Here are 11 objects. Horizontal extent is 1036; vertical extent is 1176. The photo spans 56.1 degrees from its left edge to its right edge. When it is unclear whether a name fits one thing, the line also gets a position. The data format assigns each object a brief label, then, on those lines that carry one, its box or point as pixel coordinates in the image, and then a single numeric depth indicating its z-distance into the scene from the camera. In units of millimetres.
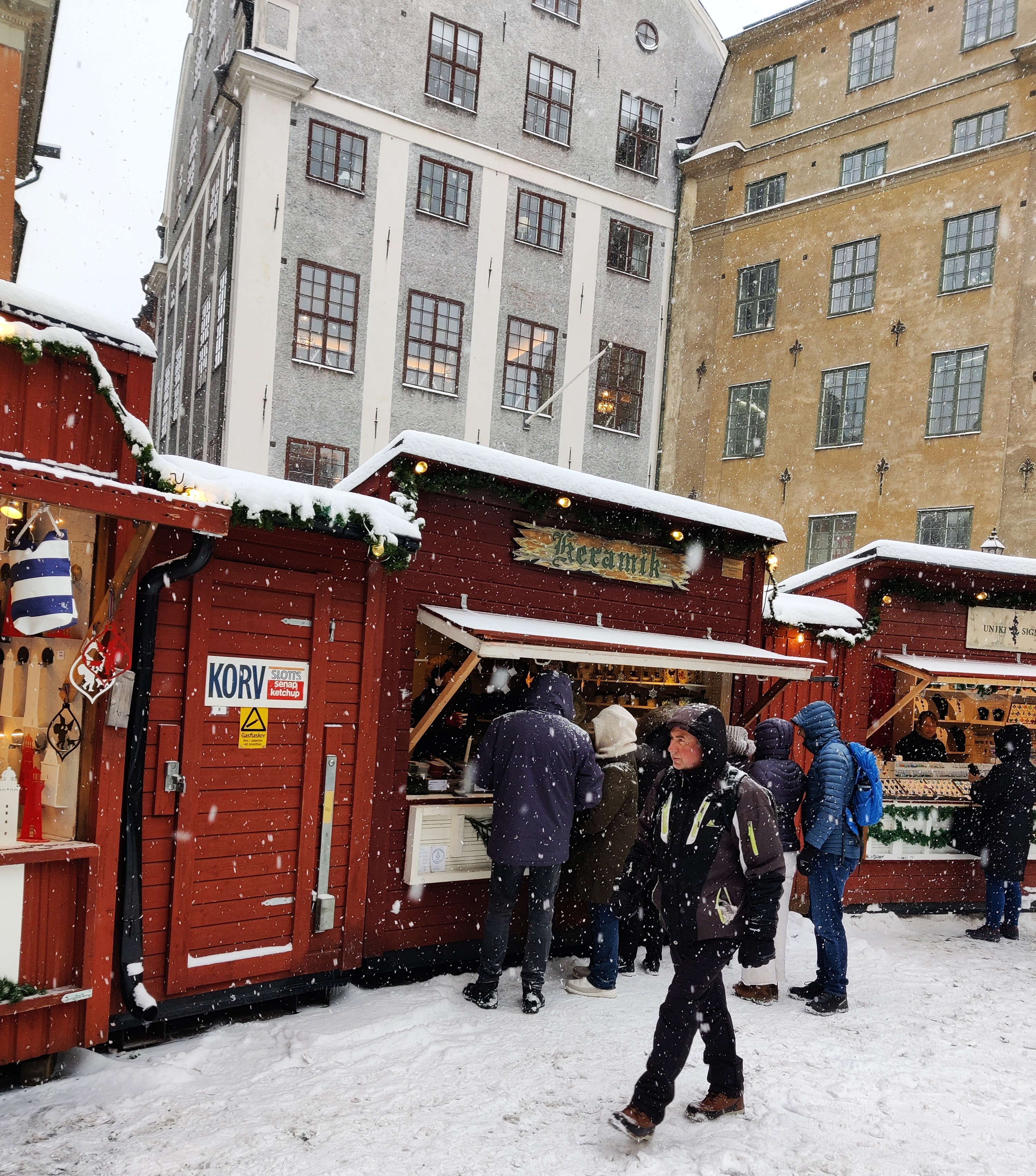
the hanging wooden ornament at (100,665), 4836
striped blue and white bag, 4496
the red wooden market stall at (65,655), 4555
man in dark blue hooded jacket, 6035
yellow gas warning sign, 5754
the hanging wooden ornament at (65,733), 5020
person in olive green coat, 6457
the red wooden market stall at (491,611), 6645
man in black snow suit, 4156
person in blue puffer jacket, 6402
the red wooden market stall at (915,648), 9844
